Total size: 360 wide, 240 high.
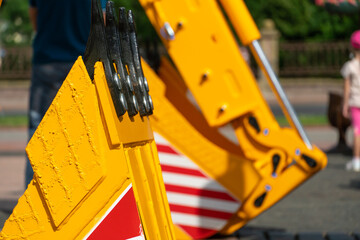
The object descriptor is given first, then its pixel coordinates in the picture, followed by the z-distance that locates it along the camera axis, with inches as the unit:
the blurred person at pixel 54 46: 289.1
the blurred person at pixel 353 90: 562.6
